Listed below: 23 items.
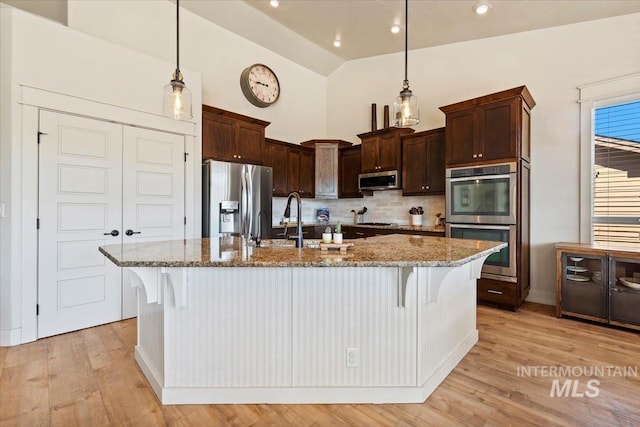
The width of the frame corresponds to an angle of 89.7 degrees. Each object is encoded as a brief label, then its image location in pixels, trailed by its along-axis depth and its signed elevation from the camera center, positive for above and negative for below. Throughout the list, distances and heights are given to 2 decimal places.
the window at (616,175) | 3.45 +0.44
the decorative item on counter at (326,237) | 2.08 -0.16
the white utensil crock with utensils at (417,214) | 4.84 -0.02
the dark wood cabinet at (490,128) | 3.52 +0.99
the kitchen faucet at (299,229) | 2.20 -0.12
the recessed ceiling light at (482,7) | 3.66 +2.39
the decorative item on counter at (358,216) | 5.67 -0.06
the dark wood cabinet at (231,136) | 3.99 +0.99
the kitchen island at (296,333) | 1.85 -0.70
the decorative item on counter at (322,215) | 5.94 -0.05
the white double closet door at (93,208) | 2.90 +0.03
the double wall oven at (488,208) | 3.56 +0.07
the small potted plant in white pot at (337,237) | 2.09 -0.16
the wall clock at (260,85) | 4.85 +2.00
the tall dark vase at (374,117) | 5.38 +1.60
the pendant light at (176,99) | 2.23 +0.79
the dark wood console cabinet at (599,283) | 3.03 -0.69
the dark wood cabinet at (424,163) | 4.41 +0.72
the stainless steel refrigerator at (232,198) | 3.87 +0.18
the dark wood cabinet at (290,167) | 5.03 +0.74
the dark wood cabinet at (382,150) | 4.81 +0.98
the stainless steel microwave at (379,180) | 4.80 +0.50
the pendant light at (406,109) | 2.45 +0.81
